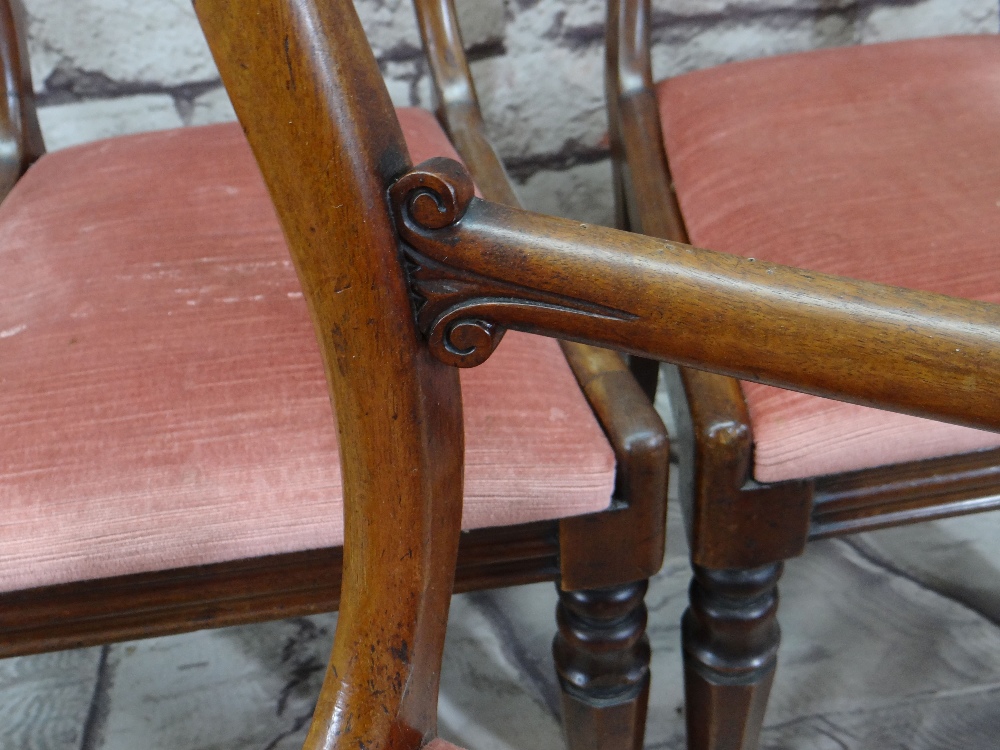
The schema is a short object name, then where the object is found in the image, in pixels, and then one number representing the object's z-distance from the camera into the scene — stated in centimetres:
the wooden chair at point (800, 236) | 63
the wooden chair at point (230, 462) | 56
